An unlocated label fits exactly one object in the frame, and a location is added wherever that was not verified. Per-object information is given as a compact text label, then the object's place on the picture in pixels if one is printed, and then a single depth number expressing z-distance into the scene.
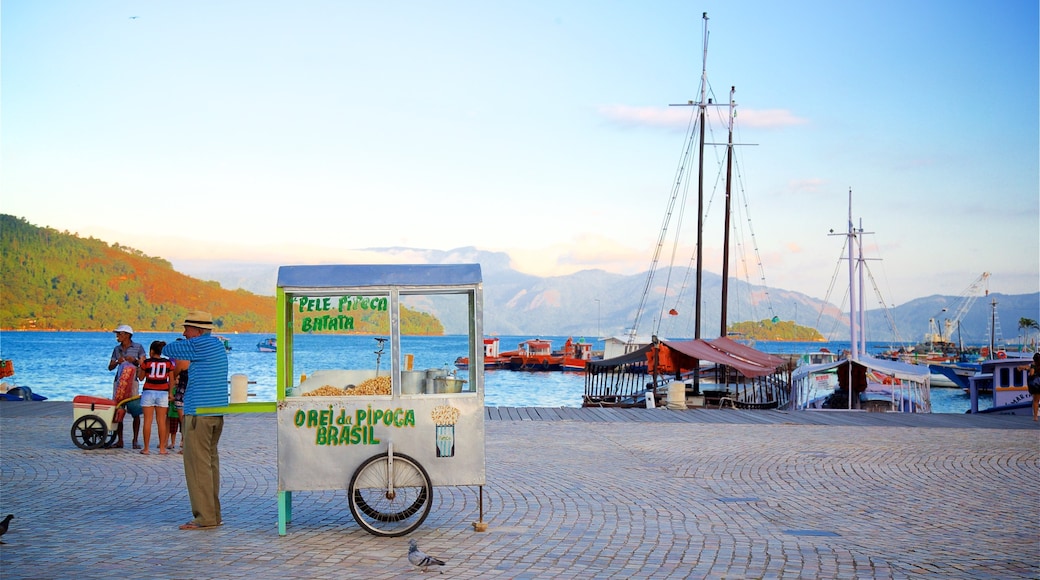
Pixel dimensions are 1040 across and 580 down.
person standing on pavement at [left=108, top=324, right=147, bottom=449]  13.82
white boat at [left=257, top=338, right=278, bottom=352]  104.91
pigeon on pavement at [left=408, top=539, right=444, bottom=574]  6.80
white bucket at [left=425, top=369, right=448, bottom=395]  8.48
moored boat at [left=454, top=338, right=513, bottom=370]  86.37
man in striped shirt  8.32
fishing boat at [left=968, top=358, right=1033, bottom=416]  35.94
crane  146.50
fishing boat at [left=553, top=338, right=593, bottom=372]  97.56
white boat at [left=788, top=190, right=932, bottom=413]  36.53
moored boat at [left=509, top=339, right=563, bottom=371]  98.25
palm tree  179.75
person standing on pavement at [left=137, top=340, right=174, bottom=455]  13.29
